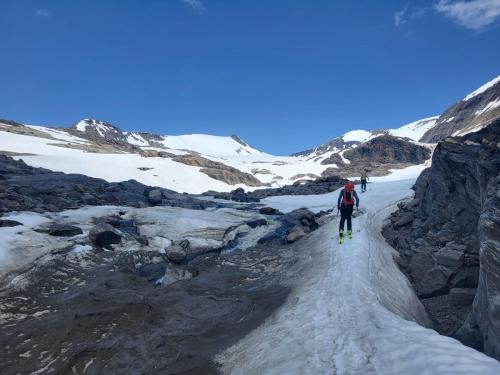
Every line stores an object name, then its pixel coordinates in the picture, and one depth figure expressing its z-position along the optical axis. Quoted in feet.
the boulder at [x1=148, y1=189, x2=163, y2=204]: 108.78
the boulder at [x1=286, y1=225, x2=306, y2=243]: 70.69
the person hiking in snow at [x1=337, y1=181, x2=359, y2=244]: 58.70
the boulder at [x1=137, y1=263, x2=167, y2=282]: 50.85
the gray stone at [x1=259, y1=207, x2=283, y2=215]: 98.07
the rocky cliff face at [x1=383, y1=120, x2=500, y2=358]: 29.99
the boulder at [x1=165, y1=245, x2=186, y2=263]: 58.29
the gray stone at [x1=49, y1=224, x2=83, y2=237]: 57.36
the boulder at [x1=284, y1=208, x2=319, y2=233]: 81.97
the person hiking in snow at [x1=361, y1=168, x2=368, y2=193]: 126.62
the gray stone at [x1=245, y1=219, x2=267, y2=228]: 79.56
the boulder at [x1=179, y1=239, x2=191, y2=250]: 63.21
